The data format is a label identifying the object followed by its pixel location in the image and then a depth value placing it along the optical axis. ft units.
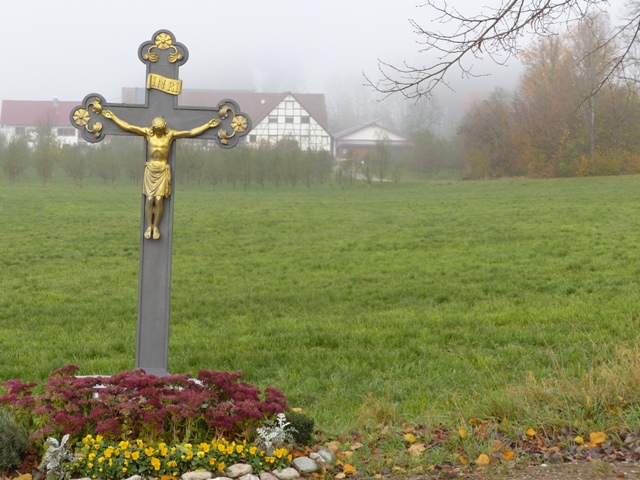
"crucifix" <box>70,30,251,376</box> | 19.98
